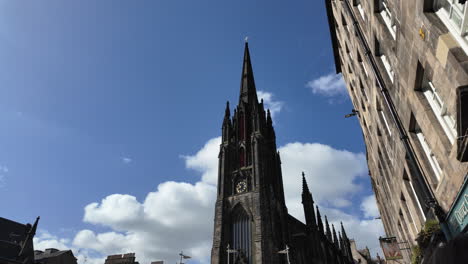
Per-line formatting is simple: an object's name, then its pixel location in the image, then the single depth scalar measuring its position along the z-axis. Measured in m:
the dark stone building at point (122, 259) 60.92
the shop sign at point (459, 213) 6.74
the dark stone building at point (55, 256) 55.63
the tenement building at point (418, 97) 6.66
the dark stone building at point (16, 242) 46.94
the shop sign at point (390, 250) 13.72
